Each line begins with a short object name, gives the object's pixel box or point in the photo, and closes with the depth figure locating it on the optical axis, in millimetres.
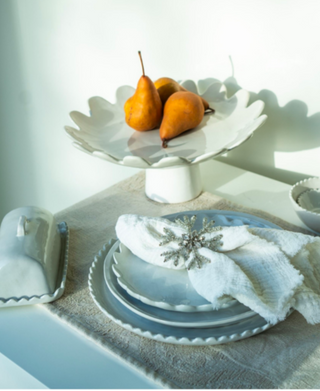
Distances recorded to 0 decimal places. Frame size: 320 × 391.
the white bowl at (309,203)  528
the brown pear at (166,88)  690
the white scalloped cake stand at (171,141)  608
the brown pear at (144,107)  644
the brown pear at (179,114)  638
